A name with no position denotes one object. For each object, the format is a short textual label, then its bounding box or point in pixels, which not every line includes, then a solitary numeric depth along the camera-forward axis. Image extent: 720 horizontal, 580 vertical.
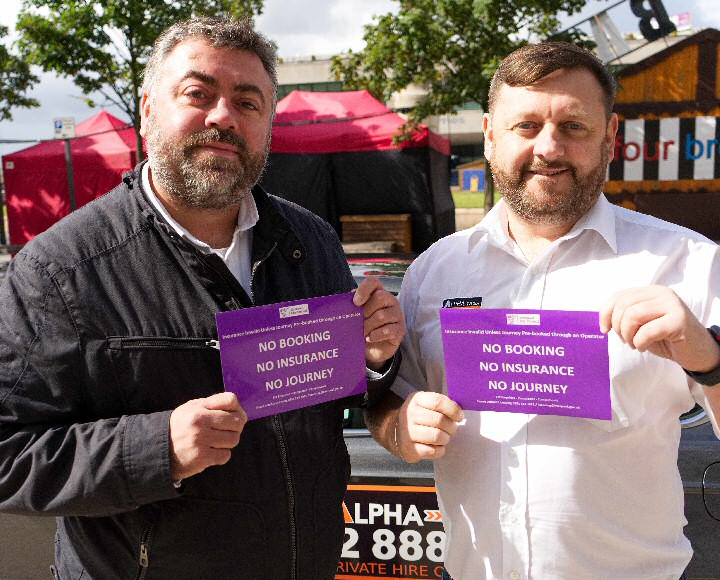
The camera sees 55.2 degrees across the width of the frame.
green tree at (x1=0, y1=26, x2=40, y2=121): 16.62
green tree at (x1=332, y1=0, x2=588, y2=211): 10.03
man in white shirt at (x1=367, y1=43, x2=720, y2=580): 1.65
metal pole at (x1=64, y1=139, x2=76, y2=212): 11.29
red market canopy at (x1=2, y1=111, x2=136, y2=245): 12.31
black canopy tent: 11.48
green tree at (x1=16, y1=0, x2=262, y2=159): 11.15
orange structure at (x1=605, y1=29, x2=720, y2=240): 10.75
